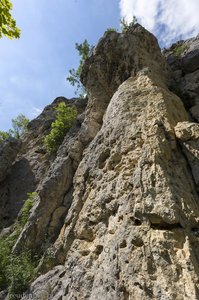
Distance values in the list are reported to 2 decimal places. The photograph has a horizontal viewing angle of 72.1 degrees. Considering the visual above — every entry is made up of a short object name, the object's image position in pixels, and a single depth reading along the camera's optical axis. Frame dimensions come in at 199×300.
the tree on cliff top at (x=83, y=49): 14.37
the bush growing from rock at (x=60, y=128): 9.78
